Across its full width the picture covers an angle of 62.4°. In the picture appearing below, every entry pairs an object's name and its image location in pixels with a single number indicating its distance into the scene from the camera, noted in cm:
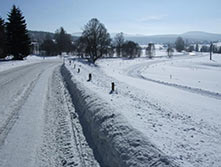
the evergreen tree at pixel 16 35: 3975
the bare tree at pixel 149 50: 10472
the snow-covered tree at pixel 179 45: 16675
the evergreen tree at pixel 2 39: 3772
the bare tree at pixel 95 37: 4212
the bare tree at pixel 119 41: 8748
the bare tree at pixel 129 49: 8912
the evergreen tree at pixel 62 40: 8292
